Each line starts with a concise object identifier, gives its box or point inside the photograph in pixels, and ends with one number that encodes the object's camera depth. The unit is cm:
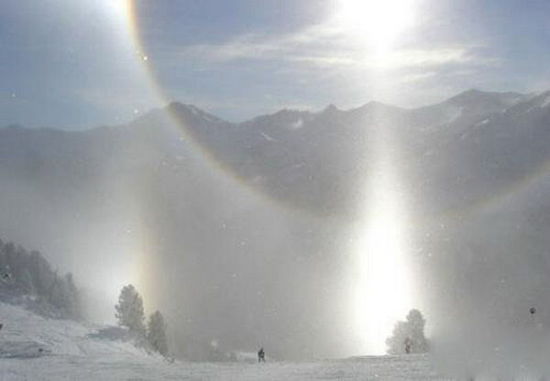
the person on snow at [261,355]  5354
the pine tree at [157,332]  7294
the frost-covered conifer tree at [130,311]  7338
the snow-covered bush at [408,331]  8845
